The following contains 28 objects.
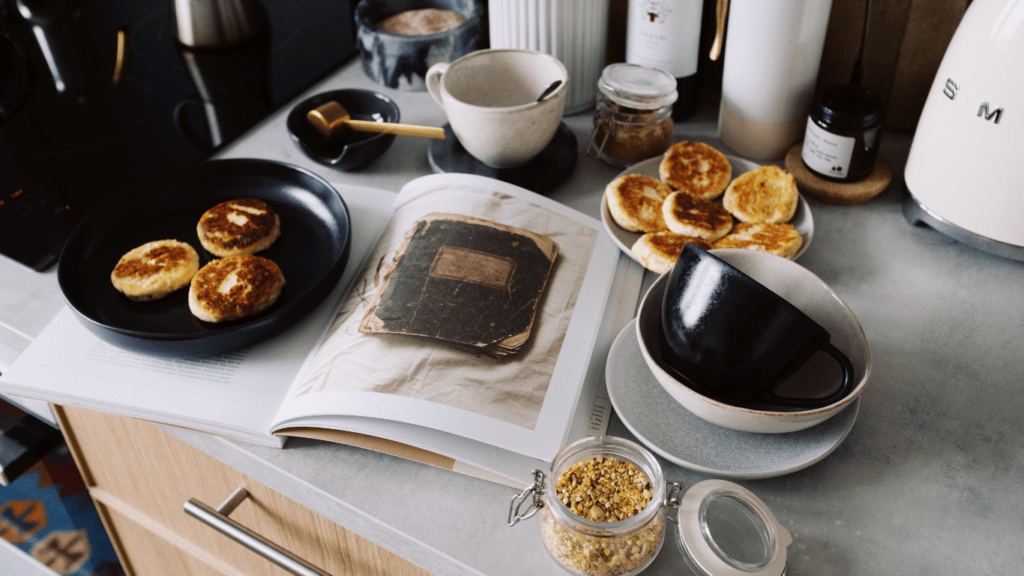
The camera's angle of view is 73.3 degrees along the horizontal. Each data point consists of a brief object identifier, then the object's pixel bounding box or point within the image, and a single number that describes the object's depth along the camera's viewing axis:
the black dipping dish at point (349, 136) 0.87
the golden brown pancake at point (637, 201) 0.76
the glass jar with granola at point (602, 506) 0.47
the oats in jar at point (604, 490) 0.49
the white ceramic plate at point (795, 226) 0.74
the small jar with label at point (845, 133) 0.75
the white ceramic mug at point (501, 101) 0.78
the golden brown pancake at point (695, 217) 0.73
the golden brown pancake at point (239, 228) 0.76
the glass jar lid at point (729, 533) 0.47
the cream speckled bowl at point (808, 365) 0.51
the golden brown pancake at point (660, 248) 0.69
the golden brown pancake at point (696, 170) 0.79
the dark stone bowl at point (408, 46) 0.98
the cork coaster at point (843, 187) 0.79
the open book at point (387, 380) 0.57
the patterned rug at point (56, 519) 0.88
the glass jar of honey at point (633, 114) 0.82
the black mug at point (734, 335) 0.51
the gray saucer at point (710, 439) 0.54
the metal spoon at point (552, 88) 0.80
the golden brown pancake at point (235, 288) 0.68
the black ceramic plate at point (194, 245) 0.64
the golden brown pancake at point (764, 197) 0.75
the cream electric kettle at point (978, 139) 0.61
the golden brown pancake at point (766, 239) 0.69
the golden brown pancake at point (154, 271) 0.71
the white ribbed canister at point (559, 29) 0.89
